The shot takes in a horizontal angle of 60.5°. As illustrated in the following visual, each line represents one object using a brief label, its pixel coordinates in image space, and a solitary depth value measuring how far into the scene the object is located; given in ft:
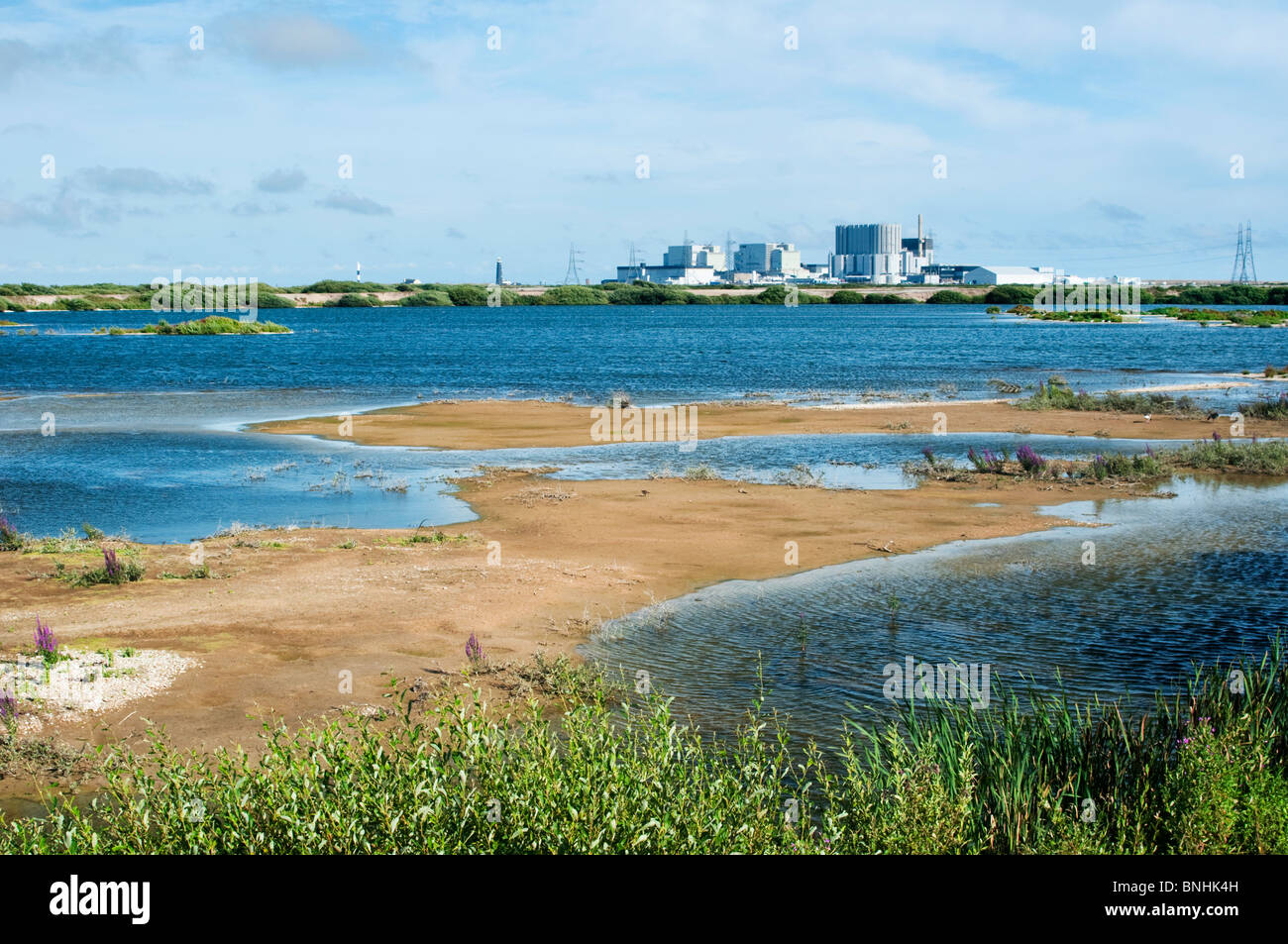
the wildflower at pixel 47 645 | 39.93
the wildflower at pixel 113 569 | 53.67
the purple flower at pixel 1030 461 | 86.48
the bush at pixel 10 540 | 61.93
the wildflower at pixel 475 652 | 41.32
